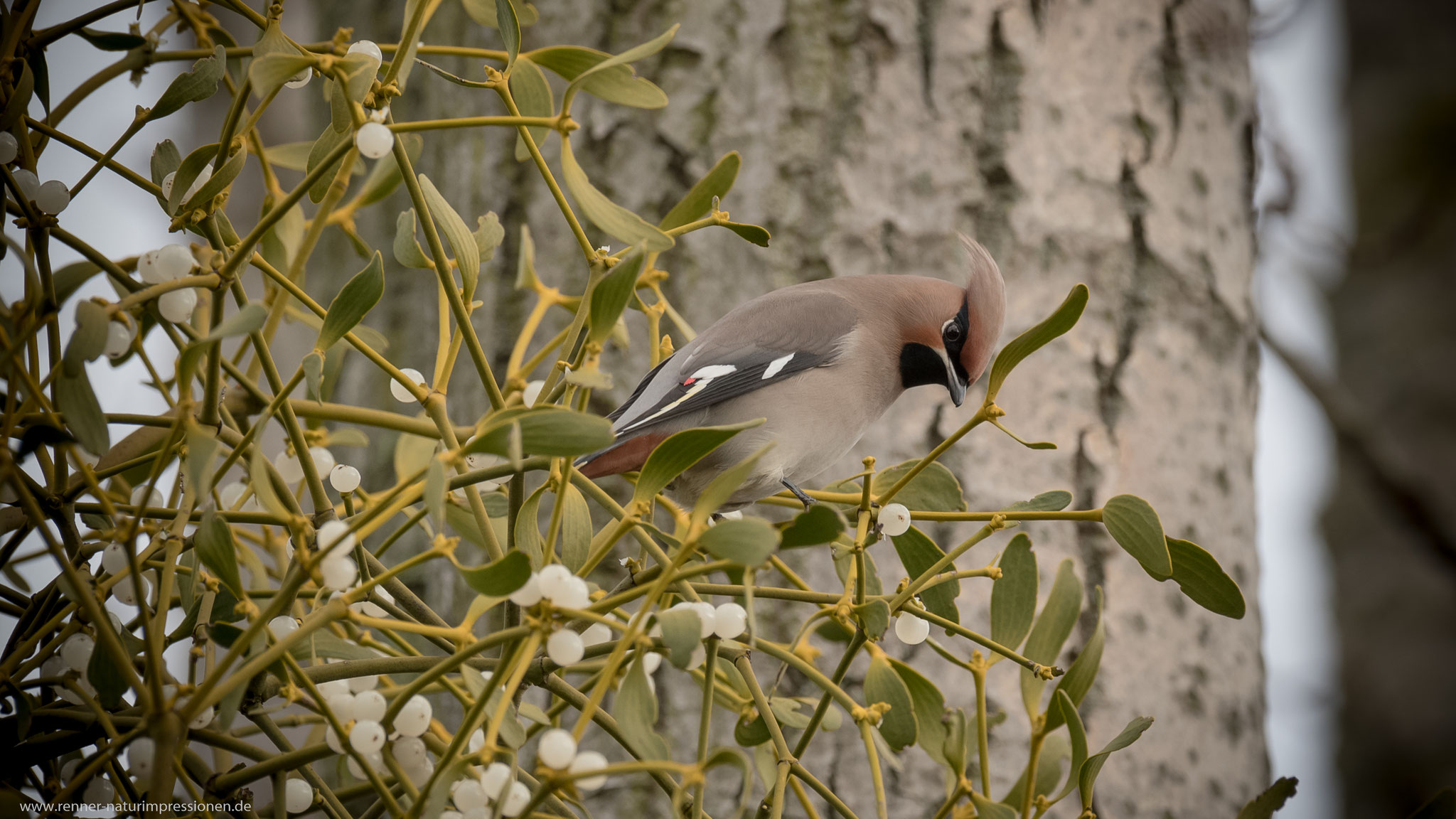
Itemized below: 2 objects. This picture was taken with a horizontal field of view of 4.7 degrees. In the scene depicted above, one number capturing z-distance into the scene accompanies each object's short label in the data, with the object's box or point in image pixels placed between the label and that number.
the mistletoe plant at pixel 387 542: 4.38
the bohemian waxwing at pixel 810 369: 4.57
